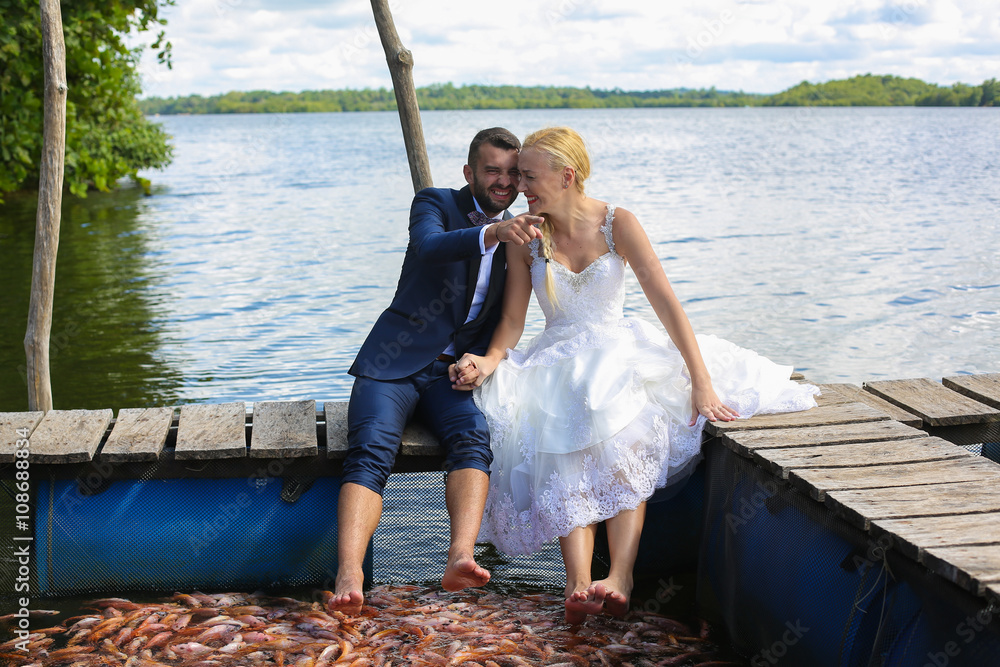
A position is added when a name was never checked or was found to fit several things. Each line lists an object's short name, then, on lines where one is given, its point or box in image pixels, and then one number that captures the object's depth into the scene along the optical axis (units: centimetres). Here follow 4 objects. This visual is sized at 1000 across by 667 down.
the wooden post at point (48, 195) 495
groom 333
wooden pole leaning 532
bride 342
